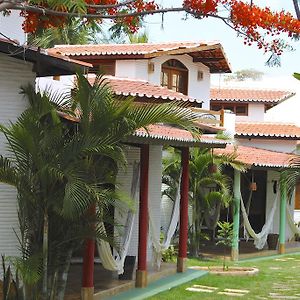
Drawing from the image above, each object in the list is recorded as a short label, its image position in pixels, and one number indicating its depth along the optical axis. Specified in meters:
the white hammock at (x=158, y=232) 13.84
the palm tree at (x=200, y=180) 18.28
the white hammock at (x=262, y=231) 19.45
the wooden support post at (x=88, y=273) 10.62
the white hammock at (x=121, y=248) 11.45
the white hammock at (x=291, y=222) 21.92
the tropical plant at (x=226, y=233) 19.28
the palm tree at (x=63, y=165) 8.86
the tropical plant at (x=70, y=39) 28.73
